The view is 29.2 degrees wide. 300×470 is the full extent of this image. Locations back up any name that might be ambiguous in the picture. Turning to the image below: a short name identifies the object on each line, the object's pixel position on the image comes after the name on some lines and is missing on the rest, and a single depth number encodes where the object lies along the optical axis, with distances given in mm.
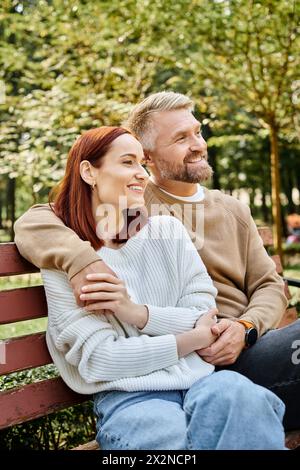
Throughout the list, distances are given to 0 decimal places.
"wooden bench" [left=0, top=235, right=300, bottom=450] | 2281
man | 2525
